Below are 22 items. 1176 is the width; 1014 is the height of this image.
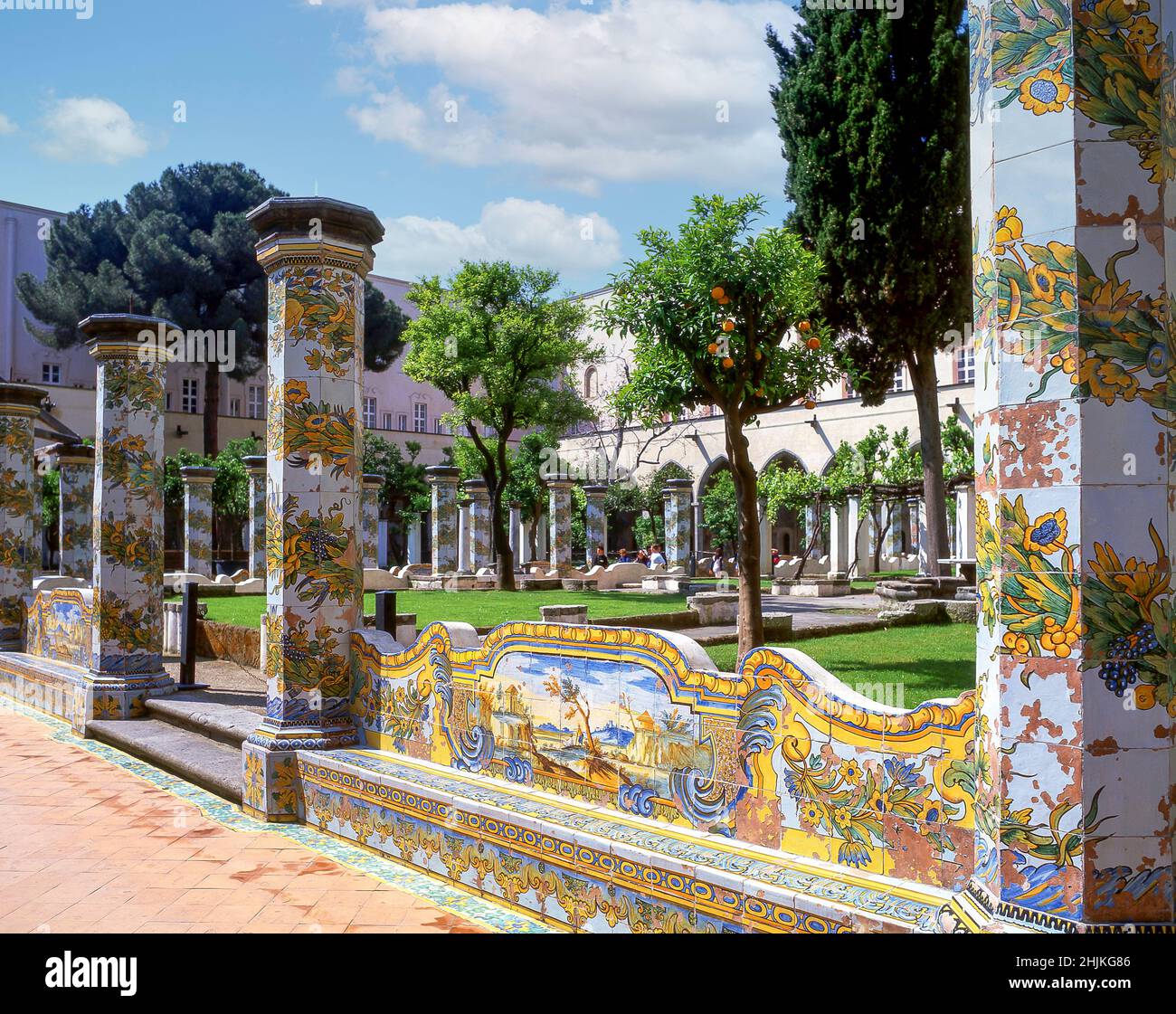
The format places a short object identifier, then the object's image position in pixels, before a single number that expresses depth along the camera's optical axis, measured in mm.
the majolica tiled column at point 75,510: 19078
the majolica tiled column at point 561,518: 25688
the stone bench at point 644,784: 2994
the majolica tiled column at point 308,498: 5613
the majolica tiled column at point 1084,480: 2365
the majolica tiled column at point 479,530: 26547
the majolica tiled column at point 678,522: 27453
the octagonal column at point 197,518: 24438
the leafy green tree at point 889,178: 16203
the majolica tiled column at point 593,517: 28125
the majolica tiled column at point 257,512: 22906
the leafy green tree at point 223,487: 30562
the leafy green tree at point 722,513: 31516
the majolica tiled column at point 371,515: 25344
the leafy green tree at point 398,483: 36656
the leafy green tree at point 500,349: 20922
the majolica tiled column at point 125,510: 8438
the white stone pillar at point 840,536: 28219
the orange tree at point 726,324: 8062
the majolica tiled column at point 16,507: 10930
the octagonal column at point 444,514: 26766
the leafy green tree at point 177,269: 33906
